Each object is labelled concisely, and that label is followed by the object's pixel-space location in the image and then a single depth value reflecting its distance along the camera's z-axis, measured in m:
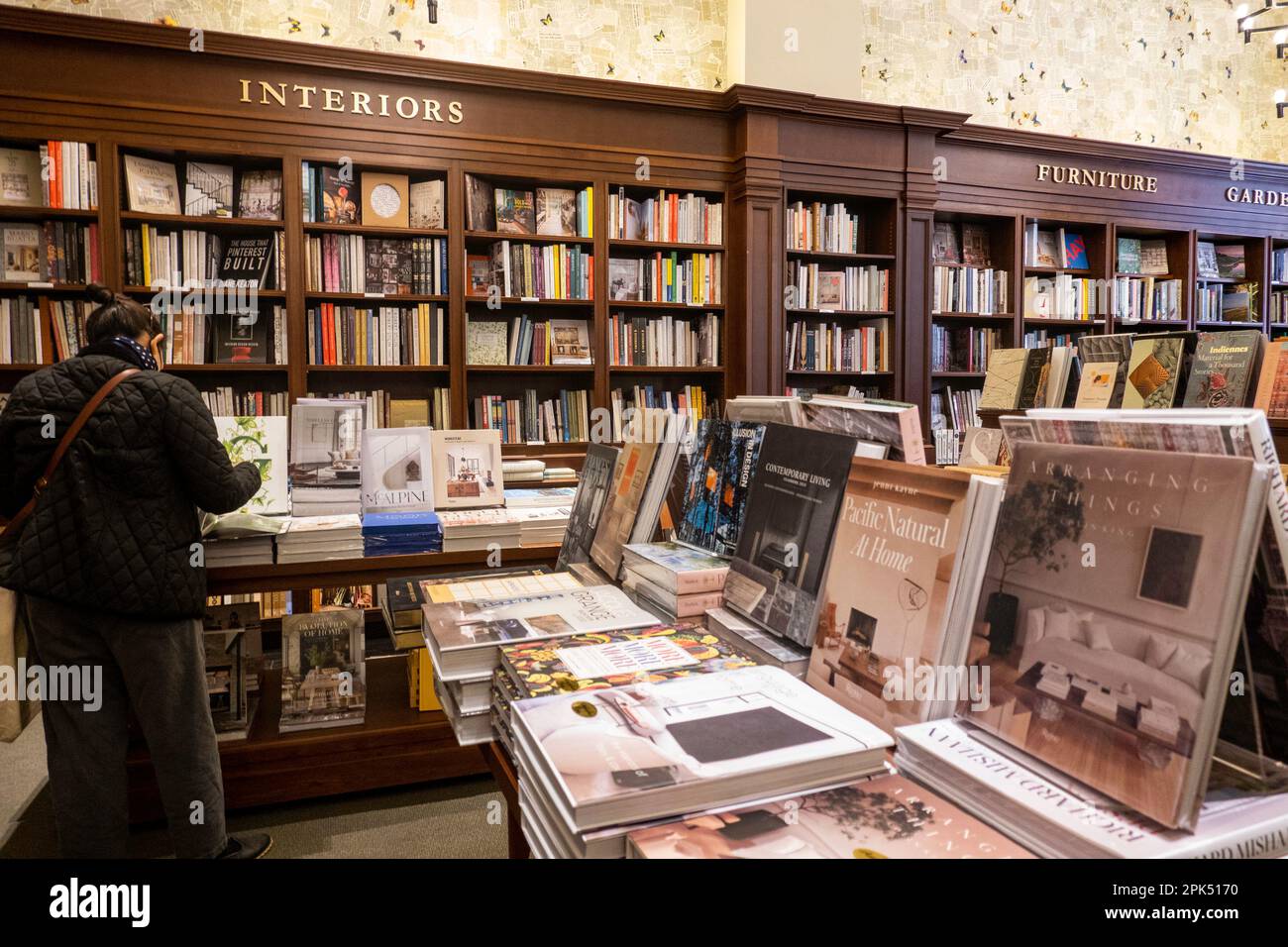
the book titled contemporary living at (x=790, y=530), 1.04
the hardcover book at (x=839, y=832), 0.63
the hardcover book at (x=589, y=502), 1.76
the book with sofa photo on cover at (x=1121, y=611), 0.60
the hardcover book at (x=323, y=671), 2.47
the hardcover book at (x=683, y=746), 0.68
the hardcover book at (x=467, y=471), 2.54
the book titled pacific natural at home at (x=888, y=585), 0.83
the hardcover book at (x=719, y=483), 1.37
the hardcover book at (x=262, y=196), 3.71
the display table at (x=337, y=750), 2.21
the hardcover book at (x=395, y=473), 2.46
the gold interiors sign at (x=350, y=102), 3.60
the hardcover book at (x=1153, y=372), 1.81
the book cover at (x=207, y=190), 3.64
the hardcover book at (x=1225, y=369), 1.73
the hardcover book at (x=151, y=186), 3.51
